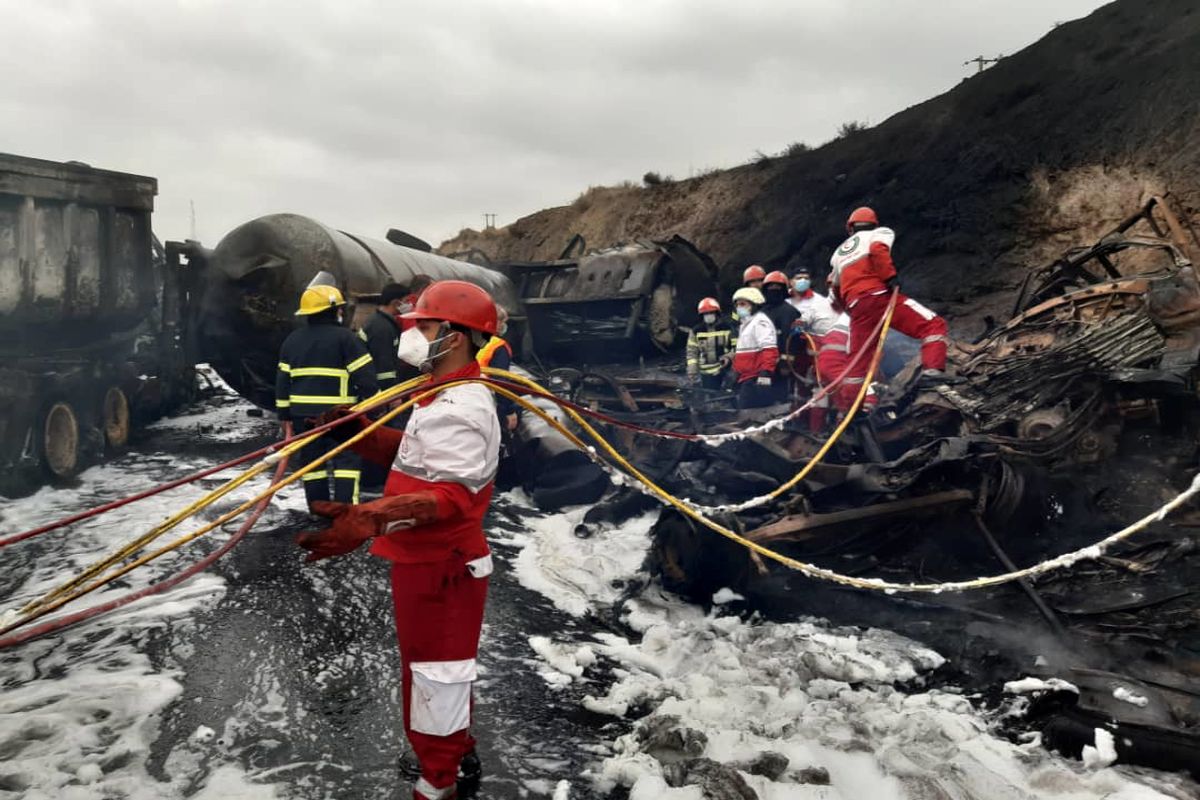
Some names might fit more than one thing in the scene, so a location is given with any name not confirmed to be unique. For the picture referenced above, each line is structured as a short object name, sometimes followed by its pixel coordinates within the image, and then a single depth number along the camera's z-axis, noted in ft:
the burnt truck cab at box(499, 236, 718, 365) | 41.27
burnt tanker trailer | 26.14
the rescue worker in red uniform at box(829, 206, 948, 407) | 19.92
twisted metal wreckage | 12.25
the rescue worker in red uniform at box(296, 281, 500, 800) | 8.00
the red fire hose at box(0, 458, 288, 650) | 9.69
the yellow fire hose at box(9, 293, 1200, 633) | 6.92
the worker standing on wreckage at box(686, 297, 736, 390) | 31.71
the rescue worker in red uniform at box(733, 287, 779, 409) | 25.27
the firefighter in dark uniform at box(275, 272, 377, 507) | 17.87
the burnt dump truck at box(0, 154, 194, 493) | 22.89
